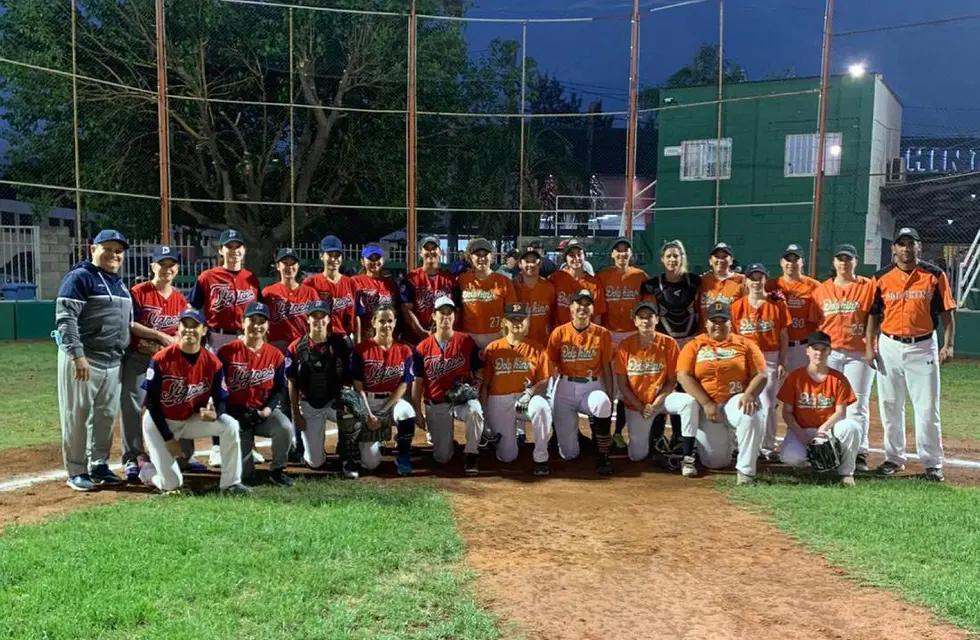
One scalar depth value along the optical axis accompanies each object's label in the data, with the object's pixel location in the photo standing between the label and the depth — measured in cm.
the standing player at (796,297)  666
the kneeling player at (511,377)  623
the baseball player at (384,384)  593
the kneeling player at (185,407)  511
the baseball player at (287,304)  629
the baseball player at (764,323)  629
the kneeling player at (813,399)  576
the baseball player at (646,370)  618
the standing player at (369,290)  663
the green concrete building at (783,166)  1927
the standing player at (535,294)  675
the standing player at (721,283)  659
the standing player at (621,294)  686
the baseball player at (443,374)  613
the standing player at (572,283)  681
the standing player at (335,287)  647
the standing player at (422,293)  678
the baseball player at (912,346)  588
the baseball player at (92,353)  512
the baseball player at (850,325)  627
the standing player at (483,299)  668
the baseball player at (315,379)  596
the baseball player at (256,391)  544
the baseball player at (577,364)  632
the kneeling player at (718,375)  592
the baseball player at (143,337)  565
